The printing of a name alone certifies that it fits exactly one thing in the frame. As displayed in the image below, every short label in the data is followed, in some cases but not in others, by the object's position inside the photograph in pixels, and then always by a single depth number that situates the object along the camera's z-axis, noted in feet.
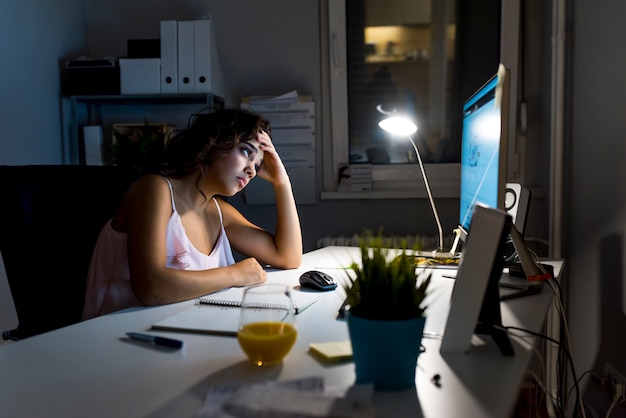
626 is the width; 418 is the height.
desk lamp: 5.91
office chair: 4.72
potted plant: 2.34
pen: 2.98
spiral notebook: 3.28
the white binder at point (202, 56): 8.64
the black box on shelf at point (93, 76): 8.78
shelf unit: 8.82
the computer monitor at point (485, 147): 3.27
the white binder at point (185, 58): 8.66
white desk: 2.24
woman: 4.21
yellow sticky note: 2.72
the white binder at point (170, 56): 8.65
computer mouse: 4.37
